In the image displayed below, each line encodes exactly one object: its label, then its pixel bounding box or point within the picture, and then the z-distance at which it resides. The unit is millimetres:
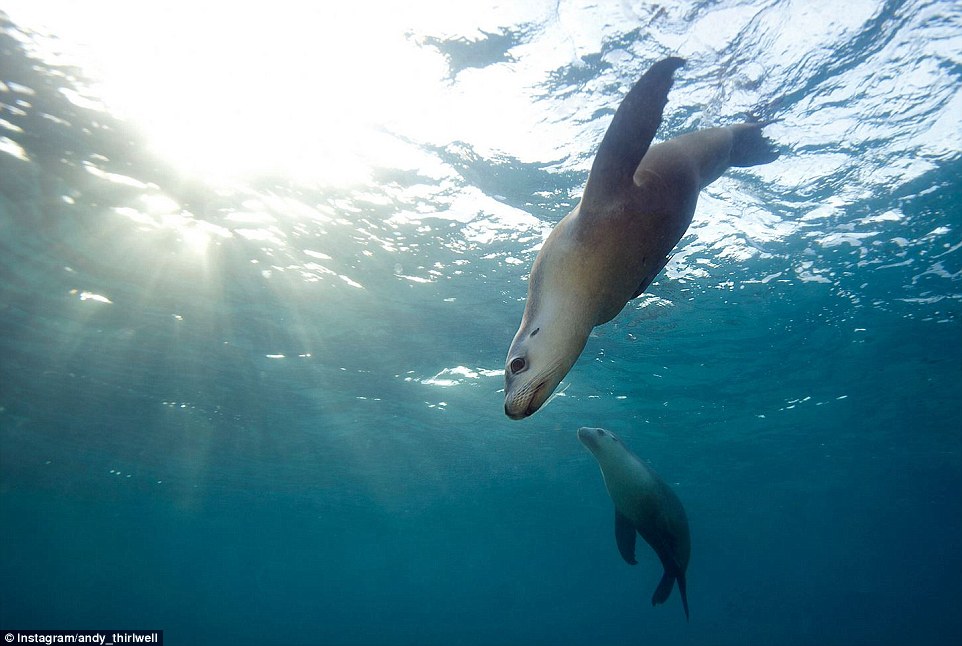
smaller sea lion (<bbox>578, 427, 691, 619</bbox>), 3826
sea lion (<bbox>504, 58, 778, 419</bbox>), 1366
